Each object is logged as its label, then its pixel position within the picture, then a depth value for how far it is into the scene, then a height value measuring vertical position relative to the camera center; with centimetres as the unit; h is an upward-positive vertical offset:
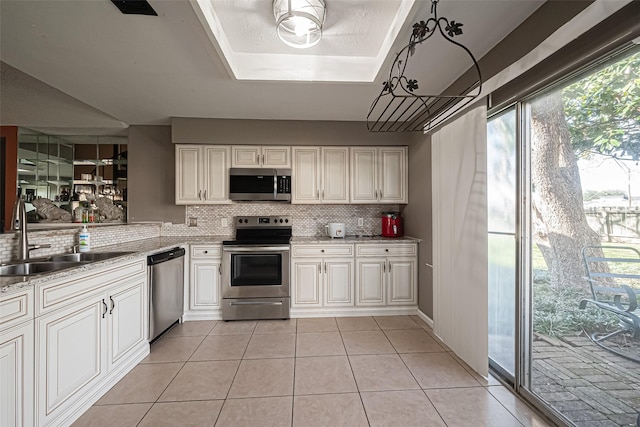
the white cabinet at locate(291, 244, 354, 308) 338 -73
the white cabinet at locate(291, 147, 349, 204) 362 +52
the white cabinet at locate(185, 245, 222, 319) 331 -79
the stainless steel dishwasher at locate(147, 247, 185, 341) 259 -75
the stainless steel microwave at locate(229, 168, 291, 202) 353 +38
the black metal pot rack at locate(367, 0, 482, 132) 135 +118
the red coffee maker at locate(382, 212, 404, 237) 374 -13
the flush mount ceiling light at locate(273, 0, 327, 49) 171 +123
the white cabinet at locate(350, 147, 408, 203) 368 +53
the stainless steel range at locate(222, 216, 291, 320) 328 -76
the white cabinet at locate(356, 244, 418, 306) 343 -72
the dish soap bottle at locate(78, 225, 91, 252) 234 -22
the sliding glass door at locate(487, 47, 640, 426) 132 -17
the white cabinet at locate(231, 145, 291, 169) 356 +75
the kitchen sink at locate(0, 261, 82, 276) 180 -35
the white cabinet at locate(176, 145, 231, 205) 352 +52
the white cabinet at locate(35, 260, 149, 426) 149 -80
